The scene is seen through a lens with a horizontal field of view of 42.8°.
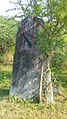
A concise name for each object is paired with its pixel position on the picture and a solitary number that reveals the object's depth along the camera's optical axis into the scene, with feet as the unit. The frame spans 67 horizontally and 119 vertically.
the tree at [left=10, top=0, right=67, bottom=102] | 5.95
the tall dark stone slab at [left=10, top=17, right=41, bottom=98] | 6.95
